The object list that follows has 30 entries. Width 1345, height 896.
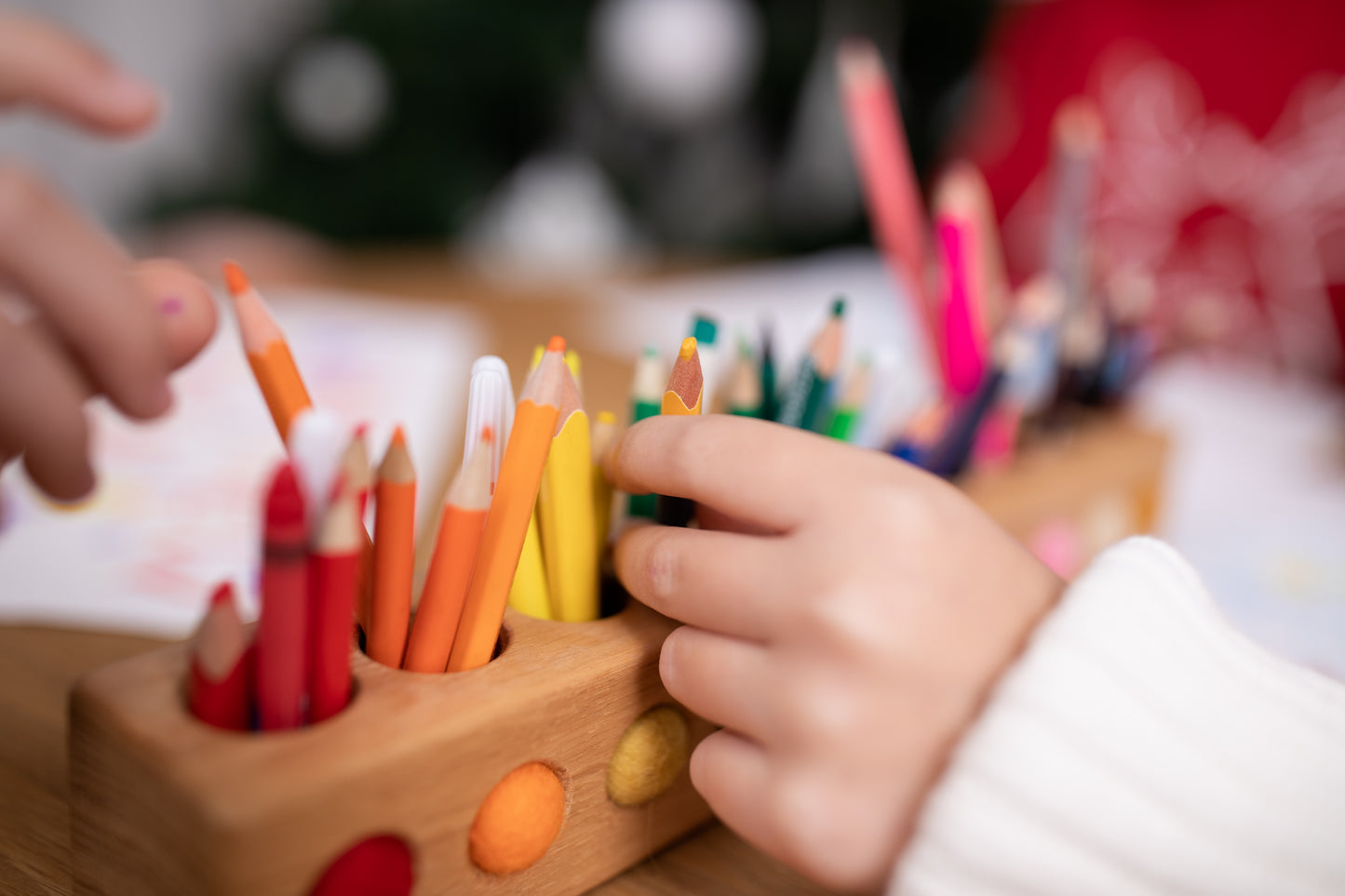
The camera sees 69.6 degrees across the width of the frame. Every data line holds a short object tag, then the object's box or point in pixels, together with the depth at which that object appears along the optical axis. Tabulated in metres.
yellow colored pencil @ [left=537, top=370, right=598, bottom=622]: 0.24
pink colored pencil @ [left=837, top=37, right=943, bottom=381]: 0.48
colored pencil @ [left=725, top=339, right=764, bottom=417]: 0.27
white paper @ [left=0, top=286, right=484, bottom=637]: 0.36
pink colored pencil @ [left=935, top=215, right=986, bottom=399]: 0.44
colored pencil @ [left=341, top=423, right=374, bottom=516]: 0.19
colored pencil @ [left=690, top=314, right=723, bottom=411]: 0.27
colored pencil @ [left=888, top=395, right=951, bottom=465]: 0.35
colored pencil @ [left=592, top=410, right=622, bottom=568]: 0.26
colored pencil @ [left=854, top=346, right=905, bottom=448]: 0.34
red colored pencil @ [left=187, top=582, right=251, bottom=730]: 0.18
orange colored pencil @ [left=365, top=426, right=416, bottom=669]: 0.20
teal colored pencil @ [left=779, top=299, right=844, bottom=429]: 0.28
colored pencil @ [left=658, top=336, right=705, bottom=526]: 0.24
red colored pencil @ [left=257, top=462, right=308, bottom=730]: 0.17
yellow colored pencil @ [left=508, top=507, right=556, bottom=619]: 0.25
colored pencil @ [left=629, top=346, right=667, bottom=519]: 0.27
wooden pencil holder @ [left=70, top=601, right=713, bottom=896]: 0.18
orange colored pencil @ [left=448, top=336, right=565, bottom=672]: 0.22
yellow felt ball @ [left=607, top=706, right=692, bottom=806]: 0.24
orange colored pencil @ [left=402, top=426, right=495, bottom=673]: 0.21
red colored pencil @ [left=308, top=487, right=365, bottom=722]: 0.18
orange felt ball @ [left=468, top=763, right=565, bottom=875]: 0.21
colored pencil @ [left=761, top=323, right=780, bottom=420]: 0.31
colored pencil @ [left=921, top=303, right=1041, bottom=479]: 0.37
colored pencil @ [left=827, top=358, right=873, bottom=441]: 0.30
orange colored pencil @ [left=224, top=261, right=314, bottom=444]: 0.22
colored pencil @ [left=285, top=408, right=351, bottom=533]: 0.18
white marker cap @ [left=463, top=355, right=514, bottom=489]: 0.24
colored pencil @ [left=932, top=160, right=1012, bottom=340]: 0.44
